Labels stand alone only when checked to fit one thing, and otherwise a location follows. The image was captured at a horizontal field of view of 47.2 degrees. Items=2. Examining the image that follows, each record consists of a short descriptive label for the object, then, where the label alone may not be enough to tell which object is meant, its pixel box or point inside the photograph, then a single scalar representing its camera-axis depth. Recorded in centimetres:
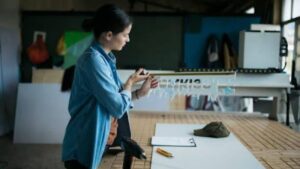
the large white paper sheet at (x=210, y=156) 134
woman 118
